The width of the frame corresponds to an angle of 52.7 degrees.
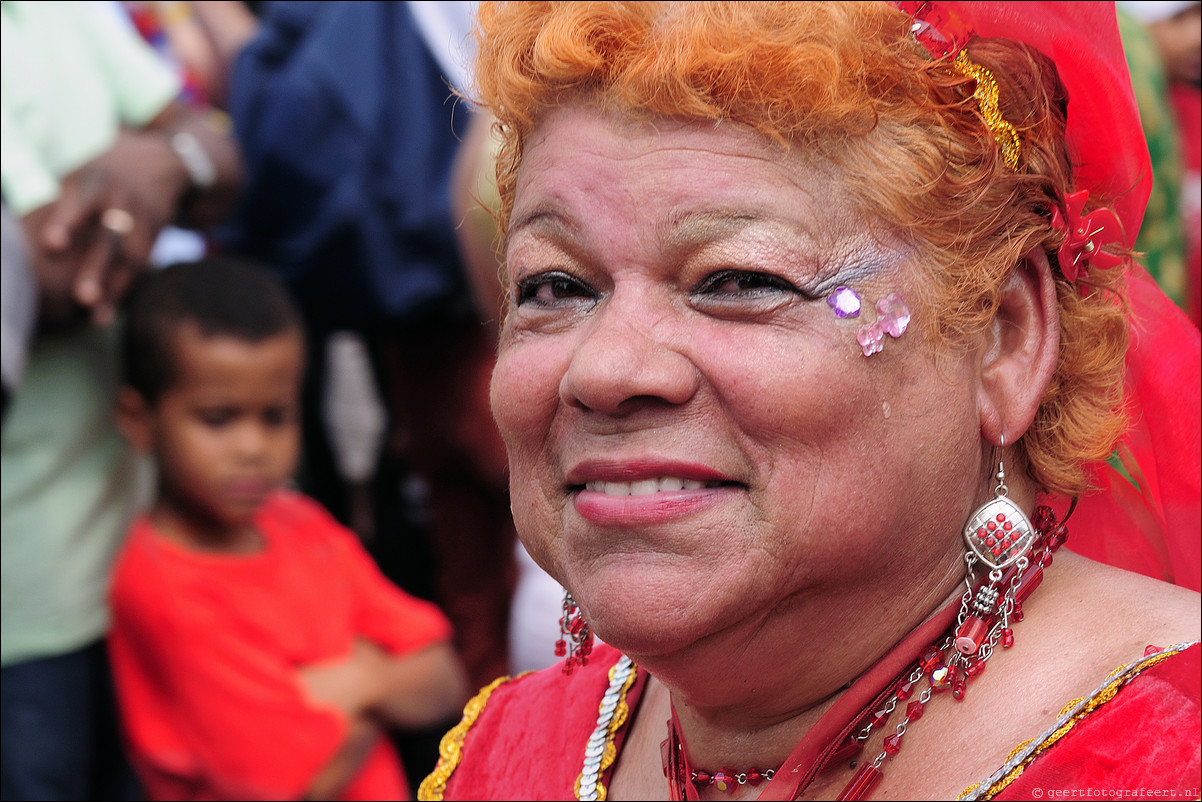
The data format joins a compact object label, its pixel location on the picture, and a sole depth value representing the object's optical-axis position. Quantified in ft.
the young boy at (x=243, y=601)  8.77
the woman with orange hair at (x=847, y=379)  5.01
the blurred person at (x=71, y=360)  7.91
